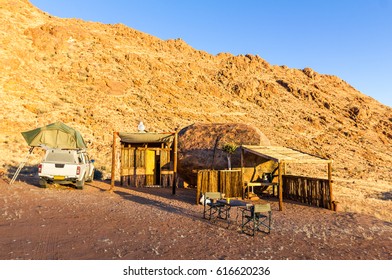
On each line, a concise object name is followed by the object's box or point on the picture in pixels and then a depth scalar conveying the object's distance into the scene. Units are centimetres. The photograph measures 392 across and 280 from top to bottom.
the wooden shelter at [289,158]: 1100
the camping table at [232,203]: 876
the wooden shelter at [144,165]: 1642
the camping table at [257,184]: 1231
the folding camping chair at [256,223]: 773
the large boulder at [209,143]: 1498
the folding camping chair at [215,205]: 913
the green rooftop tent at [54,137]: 1424
